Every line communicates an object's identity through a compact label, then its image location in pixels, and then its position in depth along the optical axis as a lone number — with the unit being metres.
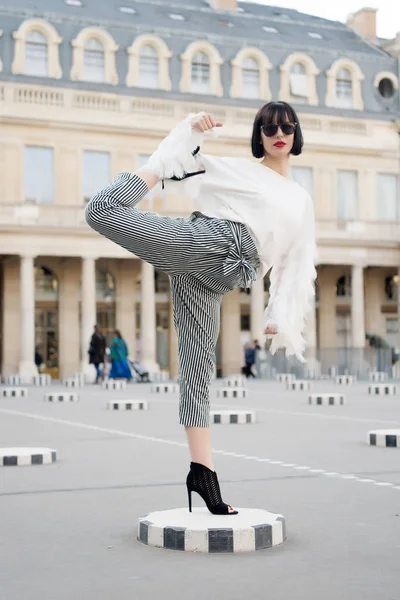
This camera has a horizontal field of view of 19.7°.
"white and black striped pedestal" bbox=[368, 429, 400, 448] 11.46
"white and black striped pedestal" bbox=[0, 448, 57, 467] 9.78
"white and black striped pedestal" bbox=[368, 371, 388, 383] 39.05
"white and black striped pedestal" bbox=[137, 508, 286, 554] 5.34
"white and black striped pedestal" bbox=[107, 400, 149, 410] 20.14
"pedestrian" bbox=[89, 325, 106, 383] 39.06
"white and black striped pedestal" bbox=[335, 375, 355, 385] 35.94
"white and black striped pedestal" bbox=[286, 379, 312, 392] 30.65
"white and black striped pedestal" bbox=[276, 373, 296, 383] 39.66
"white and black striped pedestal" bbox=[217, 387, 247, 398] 25.83
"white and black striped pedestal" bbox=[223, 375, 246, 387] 33.81
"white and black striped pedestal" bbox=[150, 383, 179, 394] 29.56
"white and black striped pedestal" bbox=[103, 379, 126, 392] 33.75
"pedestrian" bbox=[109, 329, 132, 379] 36.88
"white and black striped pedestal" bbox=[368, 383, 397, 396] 26.13
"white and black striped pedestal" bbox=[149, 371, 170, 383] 44.12
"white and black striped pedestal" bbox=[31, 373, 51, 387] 41.03
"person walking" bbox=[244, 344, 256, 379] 45.16
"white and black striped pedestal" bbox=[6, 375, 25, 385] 42.31
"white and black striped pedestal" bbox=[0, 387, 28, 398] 27.41
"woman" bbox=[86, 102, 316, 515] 5.44
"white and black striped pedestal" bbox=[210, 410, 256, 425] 15.84
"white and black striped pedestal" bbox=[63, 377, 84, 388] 38.06
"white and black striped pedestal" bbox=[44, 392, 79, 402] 24.30
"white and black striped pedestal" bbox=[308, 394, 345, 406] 21.31
